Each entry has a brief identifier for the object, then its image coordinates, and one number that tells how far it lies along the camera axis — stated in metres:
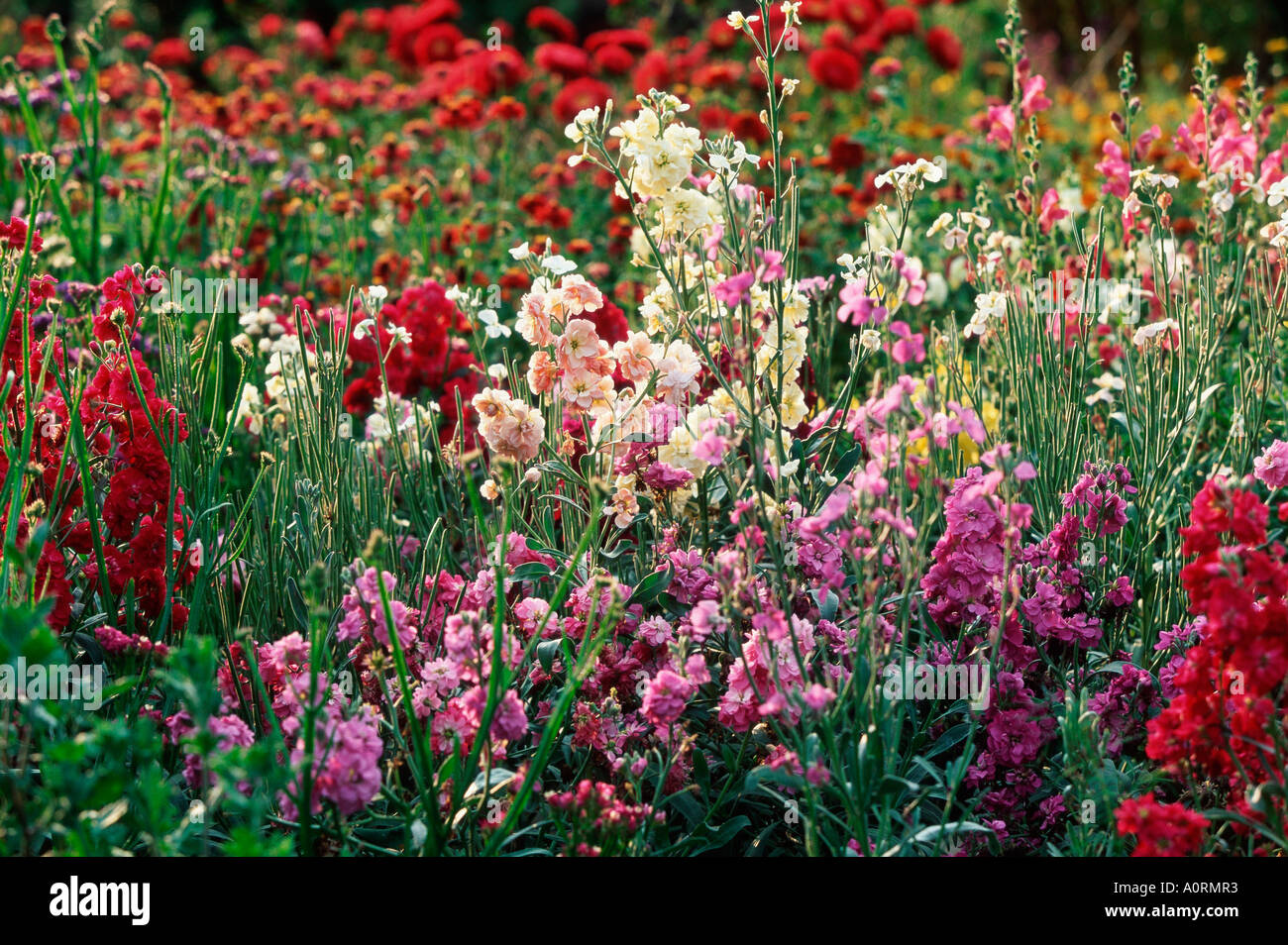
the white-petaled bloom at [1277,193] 2.21
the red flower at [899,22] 5.68
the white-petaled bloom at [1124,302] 2.37
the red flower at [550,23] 5.35
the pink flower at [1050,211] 2.75
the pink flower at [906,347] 1.57
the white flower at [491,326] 2.09
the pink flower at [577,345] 2.08
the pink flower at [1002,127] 2.98
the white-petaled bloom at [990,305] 2.24
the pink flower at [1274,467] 1.95
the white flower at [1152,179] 2.30
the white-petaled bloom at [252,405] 2.55
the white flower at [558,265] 2.03
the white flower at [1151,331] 2.18
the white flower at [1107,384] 2.59
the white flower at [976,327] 2.19
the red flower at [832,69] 4.95
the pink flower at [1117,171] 2.79
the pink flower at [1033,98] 2.83
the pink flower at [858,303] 1.61
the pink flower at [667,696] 1.70
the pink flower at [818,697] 1.60
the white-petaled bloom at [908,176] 2.04
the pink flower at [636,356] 2.14
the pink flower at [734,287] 1.68
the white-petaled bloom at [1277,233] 2.20
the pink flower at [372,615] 1.71
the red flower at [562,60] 4.99
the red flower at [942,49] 5.66
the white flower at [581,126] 1.91
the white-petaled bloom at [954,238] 2.31
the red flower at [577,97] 5.00
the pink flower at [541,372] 2.12
